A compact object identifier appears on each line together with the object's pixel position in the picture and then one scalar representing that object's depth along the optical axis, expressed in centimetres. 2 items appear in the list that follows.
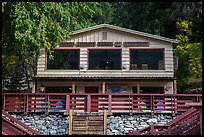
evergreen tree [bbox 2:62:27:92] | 2458
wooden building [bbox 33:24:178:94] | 1859
